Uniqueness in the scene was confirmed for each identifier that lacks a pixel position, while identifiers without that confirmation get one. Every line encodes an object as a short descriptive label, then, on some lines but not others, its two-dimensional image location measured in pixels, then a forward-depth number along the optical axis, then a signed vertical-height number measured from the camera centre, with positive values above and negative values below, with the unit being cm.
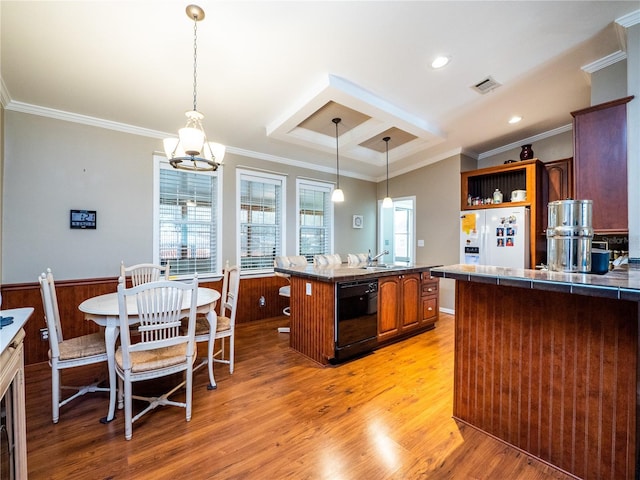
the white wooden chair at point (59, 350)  192 -80
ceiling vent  291 +166
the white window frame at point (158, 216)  356 +32
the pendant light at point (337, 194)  365 +65
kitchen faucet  384 -28
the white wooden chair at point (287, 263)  396 -33
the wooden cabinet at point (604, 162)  234 +69
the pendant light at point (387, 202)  446 +62
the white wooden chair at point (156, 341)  180 -70
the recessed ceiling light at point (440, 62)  250 +162
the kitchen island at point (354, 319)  282 -75
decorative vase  446 +141
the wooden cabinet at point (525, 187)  414 +87
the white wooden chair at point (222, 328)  242 -82
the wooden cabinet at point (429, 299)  384 -82
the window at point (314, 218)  507 +42
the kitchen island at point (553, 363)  138 -70
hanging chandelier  197 +72
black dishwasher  283 -82
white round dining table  198 -58
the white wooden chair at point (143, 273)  306 -37
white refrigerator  413 +6
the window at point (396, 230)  624 +24
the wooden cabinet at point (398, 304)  326 -78
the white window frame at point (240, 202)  427 +61
